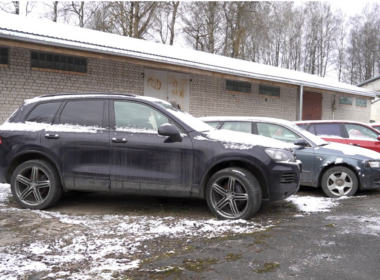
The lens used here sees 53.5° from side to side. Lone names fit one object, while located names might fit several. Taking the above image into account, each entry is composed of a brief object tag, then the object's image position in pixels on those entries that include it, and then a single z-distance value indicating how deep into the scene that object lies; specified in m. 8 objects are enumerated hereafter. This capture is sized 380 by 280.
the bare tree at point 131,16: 28.38
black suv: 4.89
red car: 8.90
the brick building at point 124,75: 10.45
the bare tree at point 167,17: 30.24
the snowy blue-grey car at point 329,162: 6.74
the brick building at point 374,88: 34.97
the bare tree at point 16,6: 26.97
